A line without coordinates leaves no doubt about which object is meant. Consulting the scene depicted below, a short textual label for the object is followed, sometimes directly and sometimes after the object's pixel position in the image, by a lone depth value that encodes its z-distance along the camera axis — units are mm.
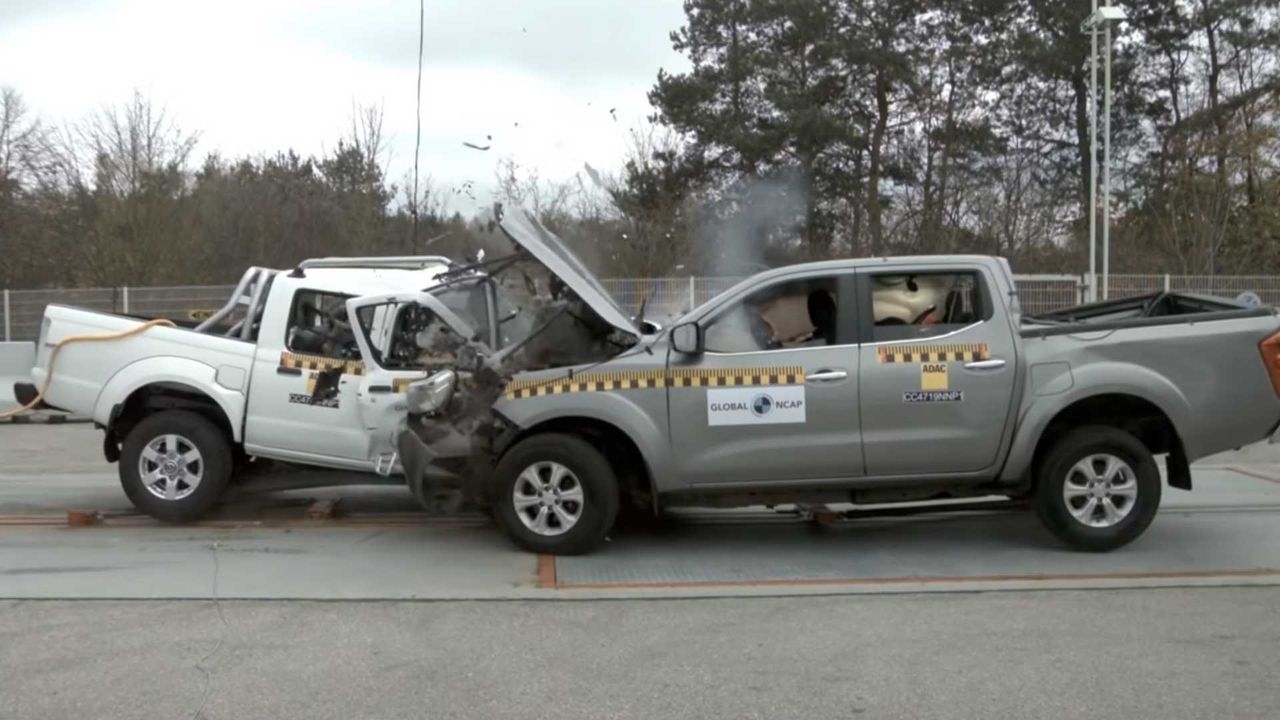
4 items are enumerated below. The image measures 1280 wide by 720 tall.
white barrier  18438
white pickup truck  8211
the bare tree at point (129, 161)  29109
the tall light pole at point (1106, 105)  22094
